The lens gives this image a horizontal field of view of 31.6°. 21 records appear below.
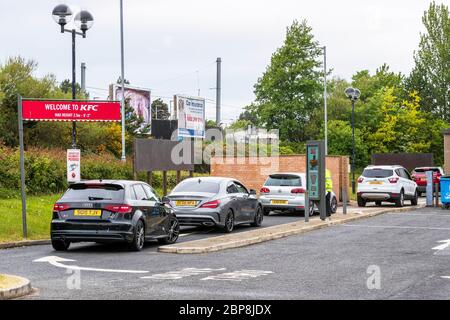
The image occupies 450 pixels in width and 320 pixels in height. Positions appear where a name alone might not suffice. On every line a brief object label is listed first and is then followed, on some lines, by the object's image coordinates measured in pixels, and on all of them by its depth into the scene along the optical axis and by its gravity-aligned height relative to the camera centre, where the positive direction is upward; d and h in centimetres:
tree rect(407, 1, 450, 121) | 8194 +1020
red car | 4488 -70
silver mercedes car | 1991 -97
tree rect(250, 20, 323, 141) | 7006 +741
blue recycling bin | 3209 -108
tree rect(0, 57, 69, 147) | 4328 +436
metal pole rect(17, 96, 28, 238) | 1827 -37
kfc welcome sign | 2166 +156
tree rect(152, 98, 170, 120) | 12100 +864
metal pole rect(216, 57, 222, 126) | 6575 +671
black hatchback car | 1550 -98
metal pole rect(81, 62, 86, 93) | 8406 +984
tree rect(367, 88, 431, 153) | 7394 +293
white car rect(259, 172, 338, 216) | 2723 -97
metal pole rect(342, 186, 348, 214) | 2709 -143
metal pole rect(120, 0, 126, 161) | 4970 +719
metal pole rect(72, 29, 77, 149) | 2491 +303
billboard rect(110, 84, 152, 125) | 8644 +729
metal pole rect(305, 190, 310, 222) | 2332 -134
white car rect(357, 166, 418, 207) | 3269 -90
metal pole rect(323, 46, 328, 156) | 6153 +796
